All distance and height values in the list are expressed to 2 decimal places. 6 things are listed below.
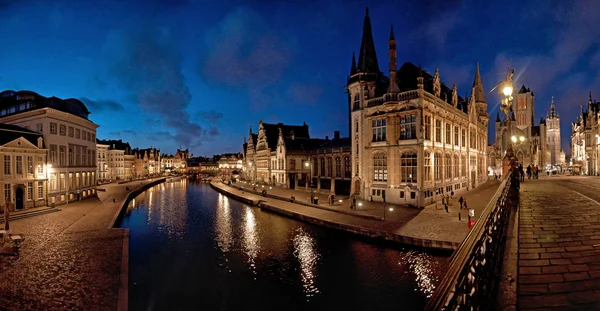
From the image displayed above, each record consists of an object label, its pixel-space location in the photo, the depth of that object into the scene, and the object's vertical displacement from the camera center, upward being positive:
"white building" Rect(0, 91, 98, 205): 34.50 +3.67
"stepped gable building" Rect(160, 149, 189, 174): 162.62 -0.70
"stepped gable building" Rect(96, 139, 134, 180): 80.38 +0.50
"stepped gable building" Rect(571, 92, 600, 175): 48.25 +2.16
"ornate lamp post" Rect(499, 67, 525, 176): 12.13 +2.35
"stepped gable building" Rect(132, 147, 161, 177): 114.25 +0.01
